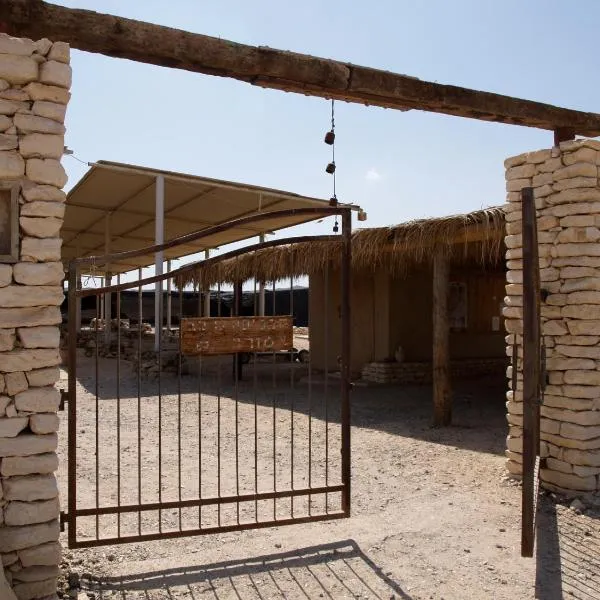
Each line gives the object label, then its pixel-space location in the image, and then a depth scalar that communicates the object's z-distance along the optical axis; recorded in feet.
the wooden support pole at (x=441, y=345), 24.99
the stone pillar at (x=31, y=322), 9.83
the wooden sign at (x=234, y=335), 13.17
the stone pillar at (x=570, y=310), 15.70
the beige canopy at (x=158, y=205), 39.24
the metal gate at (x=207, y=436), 12.44
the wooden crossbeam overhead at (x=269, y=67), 11.39
